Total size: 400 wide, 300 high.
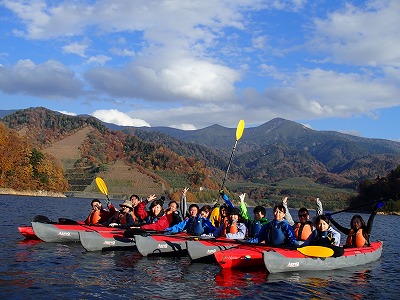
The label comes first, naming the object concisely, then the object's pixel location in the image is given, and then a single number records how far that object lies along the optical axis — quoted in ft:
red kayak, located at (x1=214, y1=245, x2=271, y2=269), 47.96
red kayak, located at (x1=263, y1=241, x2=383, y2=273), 47.06
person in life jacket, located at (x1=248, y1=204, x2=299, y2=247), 49.32
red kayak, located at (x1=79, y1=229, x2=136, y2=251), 59.82
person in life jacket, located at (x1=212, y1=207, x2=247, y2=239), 55.21
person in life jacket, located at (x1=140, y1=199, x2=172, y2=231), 60.75
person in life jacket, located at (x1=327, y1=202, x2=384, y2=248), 55.65
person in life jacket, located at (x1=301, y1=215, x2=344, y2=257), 49.32
